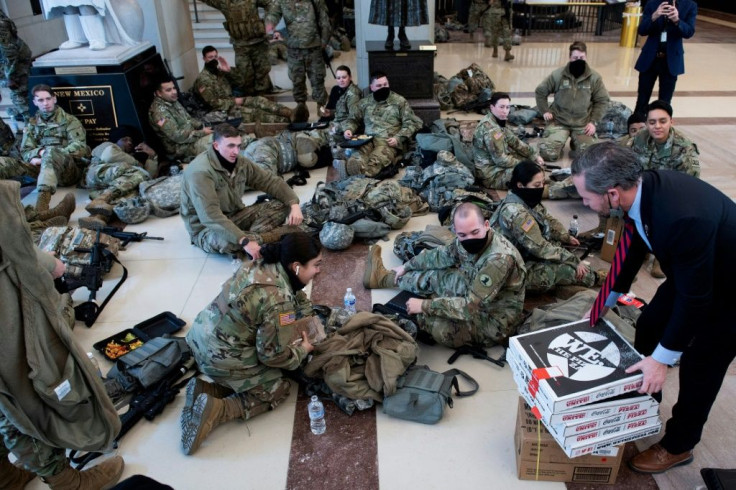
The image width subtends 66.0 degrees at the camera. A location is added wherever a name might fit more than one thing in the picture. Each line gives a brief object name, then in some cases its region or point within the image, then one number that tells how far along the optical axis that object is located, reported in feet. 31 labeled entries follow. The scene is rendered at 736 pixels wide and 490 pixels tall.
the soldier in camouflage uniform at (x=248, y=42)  30.22
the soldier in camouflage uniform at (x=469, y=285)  10.70
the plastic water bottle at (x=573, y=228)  15.85
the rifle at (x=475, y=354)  11.44
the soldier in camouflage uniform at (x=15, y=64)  26.45
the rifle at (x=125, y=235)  16.69
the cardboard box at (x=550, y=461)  8.54
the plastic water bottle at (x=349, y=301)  12.92
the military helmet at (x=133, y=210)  17.90
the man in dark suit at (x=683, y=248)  6.73
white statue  23.09
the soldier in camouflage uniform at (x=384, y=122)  21.54
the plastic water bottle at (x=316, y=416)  9.98
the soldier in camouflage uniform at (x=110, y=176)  18.16
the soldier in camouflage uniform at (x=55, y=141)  19.76
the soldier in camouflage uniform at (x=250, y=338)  9.31
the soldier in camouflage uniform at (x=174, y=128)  21.90
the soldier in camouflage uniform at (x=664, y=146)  15.35
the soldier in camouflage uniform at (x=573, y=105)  22.22
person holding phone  20.97
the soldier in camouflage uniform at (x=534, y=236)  12.46
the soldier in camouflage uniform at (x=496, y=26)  40.93
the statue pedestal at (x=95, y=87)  22.43
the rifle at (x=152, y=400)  10.27
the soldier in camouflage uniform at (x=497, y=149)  18.81
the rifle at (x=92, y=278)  13.32
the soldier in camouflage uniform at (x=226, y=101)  27.22
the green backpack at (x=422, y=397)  10.07
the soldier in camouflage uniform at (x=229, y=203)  14.84
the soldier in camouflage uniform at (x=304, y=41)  28.19
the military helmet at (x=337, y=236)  15.85
